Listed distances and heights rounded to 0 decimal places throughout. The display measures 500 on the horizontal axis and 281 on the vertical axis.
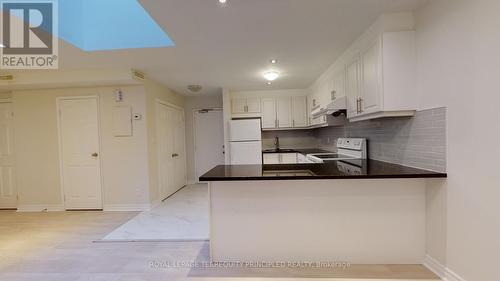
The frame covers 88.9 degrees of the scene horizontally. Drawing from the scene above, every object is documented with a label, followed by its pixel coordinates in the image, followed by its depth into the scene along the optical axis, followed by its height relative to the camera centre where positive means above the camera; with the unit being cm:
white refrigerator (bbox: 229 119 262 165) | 518 -8
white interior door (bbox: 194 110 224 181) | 645 -3
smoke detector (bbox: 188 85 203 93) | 515 +104
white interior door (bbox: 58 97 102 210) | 436 -21
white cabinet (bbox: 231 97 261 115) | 571 +68
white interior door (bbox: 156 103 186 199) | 489 -25
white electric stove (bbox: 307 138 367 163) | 339 -26
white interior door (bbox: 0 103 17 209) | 460 -20
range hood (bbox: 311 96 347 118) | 323 +37
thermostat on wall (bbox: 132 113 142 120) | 427 +37
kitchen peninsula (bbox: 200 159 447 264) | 227 -76
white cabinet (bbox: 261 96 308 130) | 570 +50
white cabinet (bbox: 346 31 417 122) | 232 +54
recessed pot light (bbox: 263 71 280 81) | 410 +99
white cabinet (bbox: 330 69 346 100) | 341 +69
